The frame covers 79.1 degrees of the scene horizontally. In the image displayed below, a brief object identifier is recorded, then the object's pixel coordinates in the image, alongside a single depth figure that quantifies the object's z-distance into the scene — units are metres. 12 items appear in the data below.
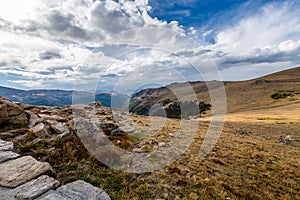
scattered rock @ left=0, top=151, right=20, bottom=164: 8.70
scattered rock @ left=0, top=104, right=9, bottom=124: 13.06
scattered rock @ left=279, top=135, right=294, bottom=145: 24.95
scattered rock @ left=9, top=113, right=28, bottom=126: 13.79
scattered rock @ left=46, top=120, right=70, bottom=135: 13.13
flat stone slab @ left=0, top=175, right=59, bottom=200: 6.27
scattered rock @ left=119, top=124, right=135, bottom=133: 17.56
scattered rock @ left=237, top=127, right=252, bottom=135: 30.80
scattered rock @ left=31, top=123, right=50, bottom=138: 12.01
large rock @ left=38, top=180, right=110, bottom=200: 6.43
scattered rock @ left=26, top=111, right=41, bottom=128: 14.20
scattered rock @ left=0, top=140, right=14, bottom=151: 9.83
